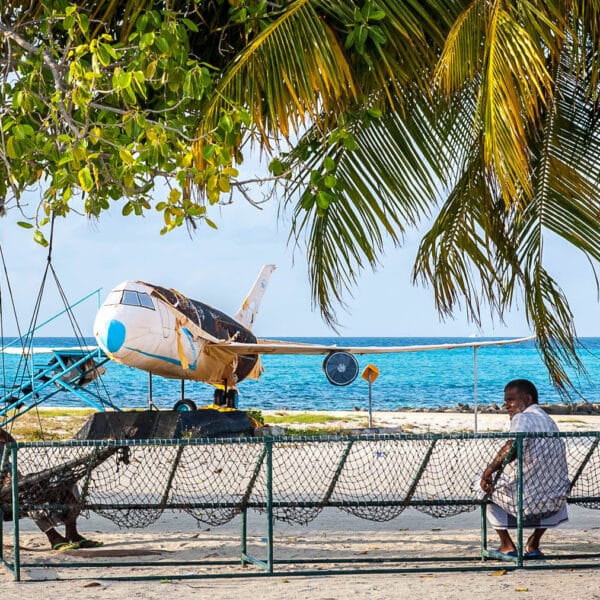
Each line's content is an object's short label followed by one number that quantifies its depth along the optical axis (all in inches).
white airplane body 1441.9
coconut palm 482.6
